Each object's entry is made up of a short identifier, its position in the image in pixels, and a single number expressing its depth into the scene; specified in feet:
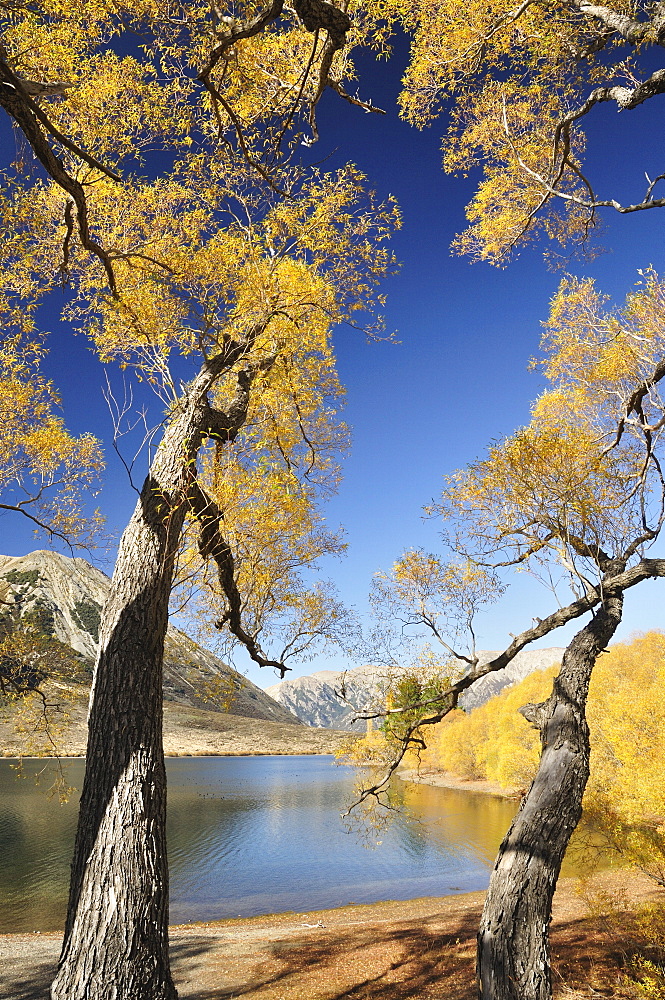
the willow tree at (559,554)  14.24
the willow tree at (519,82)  12.54
